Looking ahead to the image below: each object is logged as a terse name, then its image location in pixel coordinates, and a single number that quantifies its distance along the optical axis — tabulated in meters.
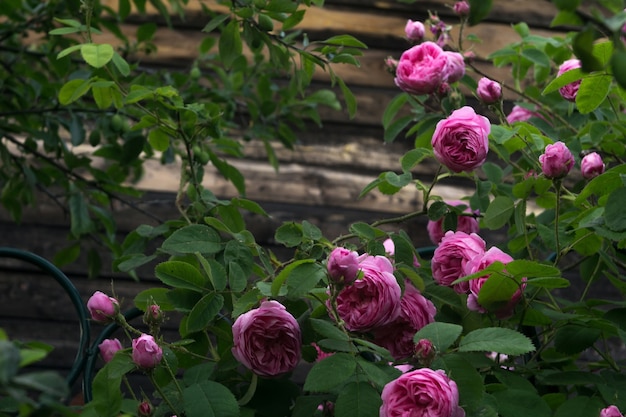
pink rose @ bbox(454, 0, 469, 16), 3.05
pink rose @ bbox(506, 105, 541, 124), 3.12
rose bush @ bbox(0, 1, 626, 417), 2.26
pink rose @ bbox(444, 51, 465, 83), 2.72
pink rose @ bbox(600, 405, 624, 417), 2.29
